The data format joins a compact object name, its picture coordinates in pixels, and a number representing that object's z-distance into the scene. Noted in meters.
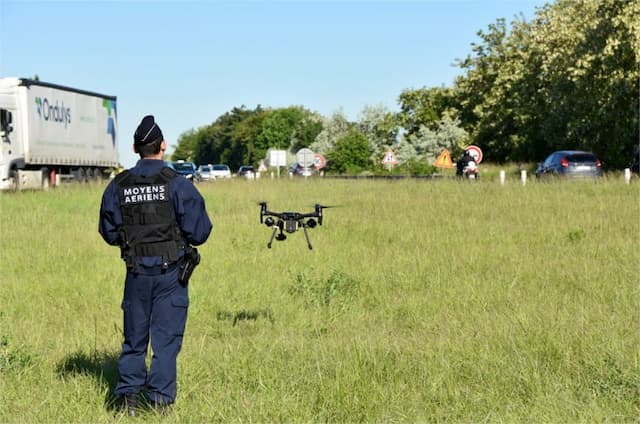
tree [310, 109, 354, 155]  112.25
